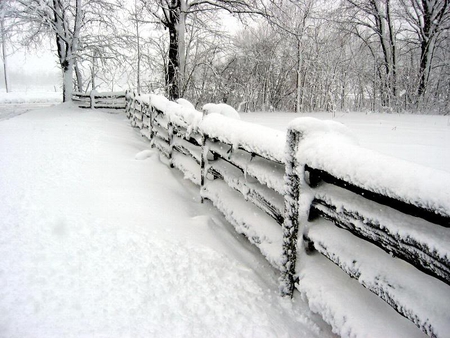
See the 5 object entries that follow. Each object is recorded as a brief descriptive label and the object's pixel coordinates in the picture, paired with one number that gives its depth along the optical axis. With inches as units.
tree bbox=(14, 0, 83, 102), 624.1
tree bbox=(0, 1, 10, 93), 556.7
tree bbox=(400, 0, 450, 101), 577.9
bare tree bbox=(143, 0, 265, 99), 482.3
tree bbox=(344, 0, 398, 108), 615.5
